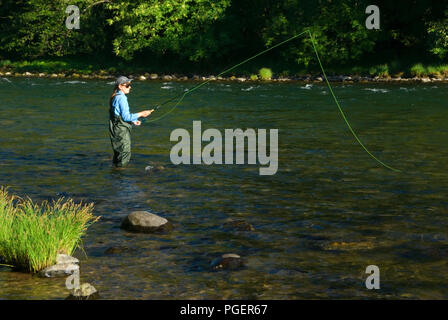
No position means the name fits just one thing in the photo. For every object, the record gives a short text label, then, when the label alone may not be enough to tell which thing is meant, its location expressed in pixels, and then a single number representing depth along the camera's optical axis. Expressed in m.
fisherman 13.29
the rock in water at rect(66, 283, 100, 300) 6.82
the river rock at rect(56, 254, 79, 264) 7.76
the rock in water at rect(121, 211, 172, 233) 9.28
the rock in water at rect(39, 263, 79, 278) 7.56
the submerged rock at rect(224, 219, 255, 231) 9.48
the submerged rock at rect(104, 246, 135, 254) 8.43
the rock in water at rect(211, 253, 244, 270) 7.91
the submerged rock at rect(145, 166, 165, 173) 13.77
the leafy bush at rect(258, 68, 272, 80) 39.66
